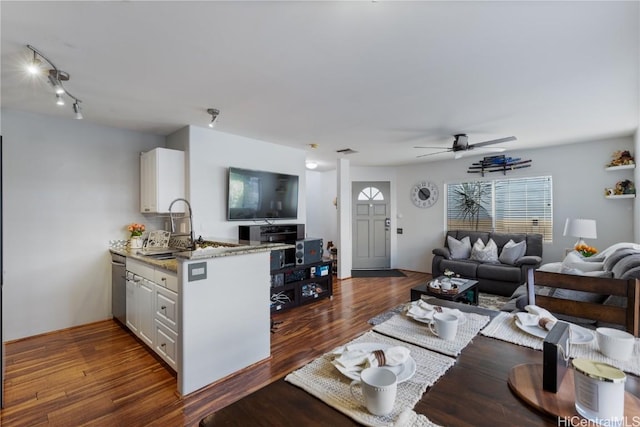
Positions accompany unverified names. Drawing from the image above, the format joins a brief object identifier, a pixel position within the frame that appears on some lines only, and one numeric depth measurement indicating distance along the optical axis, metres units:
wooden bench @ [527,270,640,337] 1.23
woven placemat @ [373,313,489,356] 1.04
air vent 5.00
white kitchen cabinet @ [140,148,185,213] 3.49
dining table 0.68
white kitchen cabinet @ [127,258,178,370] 2.29
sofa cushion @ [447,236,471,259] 5.38
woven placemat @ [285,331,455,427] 0.68
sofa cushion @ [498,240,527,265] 4.71
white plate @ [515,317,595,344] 1.06
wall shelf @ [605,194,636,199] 4.01
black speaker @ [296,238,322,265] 4.08
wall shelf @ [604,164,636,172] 4.02
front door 6.80
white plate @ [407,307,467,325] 1.23
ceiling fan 3.97
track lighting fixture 2.02
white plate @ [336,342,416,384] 0.83
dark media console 3.83
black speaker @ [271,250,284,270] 3.75
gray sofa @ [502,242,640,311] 2.21
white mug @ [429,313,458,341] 1.08
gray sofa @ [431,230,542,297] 4.44
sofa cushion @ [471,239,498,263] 4.97
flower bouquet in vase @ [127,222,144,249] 3.68
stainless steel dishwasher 3.27
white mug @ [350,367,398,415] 0.68
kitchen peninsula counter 2.07
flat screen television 3.99
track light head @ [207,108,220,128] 3.04
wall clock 6.29
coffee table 3.31
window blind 5.02
